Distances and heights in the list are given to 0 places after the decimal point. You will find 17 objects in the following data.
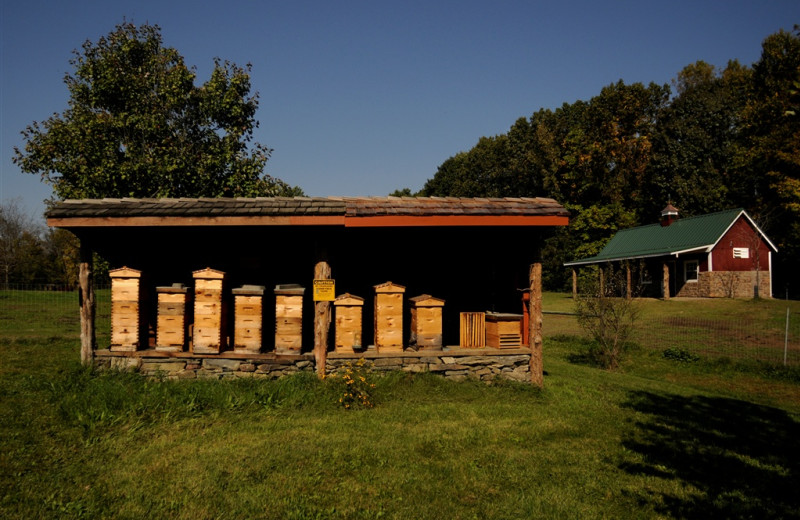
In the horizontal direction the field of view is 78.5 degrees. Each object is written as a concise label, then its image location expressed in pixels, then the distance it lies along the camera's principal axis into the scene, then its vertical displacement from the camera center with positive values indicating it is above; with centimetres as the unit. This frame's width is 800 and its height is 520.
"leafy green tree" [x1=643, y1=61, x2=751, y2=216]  4116 +1190
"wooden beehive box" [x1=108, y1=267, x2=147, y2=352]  885 -58
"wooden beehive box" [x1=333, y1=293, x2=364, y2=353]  912 -89
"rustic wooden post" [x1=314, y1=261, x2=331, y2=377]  890 -82
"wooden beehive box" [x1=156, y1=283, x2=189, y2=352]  895 -76
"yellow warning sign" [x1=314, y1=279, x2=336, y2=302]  894 -20
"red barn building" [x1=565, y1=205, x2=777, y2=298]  2975 +162
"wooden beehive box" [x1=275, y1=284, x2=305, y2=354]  887 -79
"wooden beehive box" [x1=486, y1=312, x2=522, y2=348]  965 -98
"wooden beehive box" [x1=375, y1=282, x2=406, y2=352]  915 -70
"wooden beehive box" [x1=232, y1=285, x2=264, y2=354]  889 -75
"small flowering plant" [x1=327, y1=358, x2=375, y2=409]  800 -180
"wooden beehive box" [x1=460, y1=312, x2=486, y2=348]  993 -101
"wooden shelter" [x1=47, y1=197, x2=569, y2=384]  852 +78
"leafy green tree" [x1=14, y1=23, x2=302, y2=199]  1794 +574
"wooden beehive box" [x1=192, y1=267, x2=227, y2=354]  879 -65
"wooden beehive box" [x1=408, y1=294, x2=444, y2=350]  934 -80
